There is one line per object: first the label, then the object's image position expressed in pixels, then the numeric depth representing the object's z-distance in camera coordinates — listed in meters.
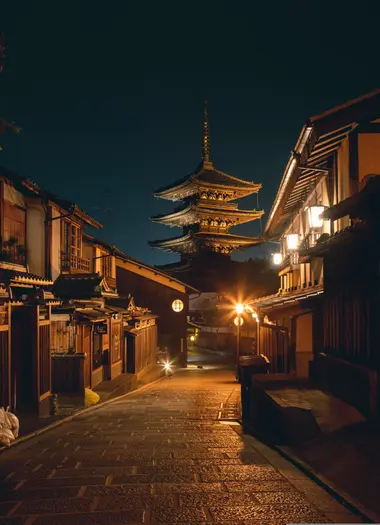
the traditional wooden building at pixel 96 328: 17.36
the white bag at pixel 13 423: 10.08
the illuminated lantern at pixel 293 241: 19.39
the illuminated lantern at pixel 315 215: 13.77
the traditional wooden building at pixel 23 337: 11.78
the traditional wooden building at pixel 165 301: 38.17
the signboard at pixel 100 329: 20.33
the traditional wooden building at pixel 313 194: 11.66
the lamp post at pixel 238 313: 24.09
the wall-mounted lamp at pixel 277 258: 28.69
